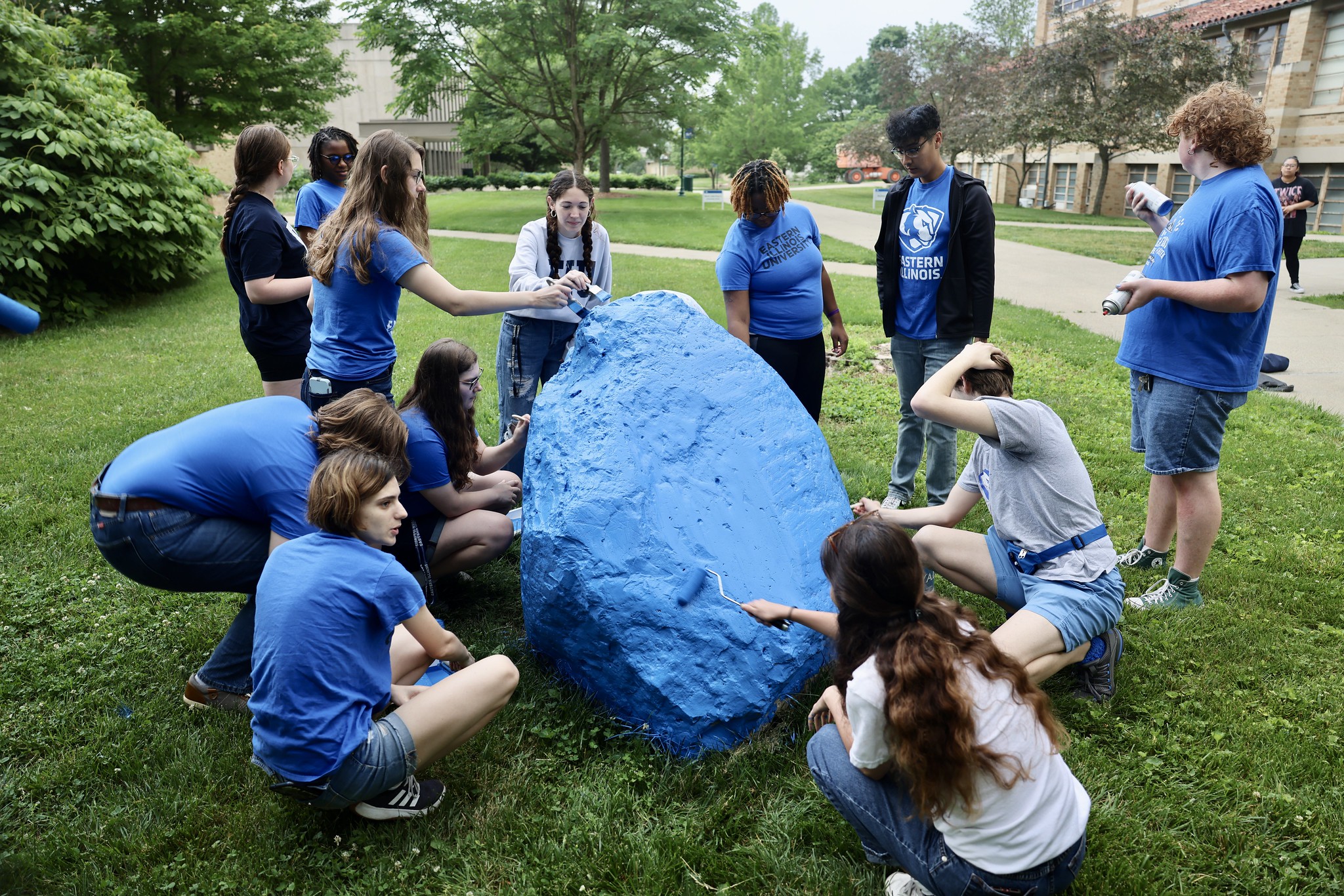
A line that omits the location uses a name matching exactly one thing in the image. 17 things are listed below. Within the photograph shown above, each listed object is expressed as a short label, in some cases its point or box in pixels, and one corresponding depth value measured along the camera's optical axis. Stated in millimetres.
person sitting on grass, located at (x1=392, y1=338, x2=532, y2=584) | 3445
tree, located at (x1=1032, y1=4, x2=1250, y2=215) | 22969
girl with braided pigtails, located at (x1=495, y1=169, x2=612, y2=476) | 4262
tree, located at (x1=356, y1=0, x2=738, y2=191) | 20750
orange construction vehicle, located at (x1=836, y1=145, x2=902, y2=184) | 46188
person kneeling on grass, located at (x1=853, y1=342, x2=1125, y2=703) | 2859
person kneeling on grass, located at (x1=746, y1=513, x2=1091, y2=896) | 1952
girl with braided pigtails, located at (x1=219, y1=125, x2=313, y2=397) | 3857
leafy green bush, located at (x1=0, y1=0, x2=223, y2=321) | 8594
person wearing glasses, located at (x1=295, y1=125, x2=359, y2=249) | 4387
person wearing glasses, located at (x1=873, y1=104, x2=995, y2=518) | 4168
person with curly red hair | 3346
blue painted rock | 2812
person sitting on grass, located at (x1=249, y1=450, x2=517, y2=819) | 2311
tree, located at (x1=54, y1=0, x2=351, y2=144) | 16438
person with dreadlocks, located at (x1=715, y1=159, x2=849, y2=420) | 4371
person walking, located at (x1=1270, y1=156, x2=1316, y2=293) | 10703
